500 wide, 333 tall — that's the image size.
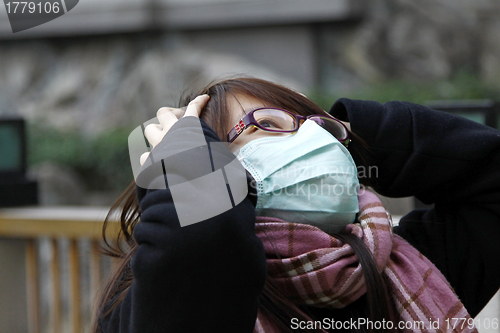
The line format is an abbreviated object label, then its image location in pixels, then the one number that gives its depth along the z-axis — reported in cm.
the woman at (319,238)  220
